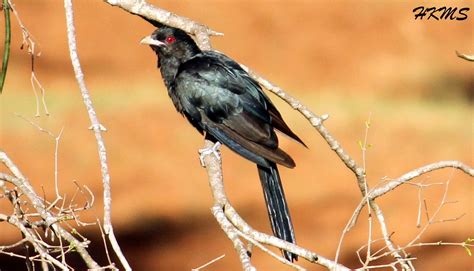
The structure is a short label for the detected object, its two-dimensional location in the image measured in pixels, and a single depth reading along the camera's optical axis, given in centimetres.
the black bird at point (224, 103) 995
